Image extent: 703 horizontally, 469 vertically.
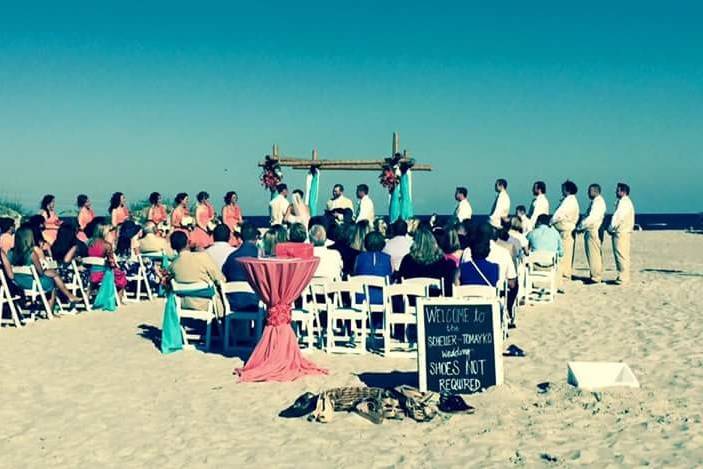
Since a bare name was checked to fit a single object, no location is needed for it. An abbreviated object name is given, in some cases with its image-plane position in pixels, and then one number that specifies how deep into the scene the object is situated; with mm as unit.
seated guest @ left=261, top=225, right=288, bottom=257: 8602
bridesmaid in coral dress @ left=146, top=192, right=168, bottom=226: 14134
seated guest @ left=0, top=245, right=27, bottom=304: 9562
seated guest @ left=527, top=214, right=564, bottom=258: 12148
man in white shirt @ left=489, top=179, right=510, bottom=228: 14133
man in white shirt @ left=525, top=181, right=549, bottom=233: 13812
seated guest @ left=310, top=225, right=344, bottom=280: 8727
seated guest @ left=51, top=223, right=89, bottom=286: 10836
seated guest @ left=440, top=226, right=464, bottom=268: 8469
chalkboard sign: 6312
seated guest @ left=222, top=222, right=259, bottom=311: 8328
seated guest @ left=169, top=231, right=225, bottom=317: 8211
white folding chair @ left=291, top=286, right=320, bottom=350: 7971
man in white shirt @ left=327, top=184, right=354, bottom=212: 14712
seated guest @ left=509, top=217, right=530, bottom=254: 11584
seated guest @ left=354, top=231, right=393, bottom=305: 8320
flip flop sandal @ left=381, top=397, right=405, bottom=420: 5699
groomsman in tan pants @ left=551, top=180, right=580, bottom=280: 13828
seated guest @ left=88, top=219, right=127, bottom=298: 10945
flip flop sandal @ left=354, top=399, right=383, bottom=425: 5625
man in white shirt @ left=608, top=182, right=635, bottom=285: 13820
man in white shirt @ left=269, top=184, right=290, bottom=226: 15344
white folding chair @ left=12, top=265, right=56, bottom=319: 9883
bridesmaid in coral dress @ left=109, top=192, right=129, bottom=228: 13352
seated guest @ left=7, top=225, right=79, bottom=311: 9812
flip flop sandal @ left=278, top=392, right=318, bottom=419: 5832
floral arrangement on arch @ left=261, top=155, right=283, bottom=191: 17016
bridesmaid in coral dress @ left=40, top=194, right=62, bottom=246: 12156
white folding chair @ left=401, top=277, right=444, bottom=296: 7571
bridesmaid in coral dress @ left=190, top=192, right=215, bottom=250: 14688
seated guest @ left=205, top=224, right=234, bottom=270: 9109
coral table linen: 6910
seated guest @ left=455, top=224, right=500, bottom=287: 8055
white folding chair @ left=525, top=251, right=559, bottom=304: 11477
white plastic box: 6367
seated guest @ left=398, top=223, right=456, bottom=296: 8172
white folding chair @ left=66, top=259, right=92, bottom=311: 10870
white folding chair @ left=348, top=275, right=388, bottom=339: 7820
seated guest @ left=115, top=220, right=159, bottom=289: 12568
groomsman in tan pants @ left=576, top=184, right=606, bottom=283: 13828
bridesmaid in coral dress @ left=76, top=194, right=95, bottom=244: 13164
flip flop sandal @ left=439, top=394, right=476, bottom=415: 5805
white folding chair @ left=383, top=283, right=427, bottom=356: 7426
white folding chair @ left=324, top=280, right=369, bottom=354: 7922
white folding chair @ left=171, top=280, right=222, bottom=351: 8195
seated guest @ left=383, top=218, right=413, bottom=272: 9266
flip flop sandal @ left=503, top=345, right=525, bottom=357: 7820
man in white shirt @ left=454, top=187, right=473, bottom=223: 14125
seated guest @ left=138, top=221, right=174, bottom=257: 12383
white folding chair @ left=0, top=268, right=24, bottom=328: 9633
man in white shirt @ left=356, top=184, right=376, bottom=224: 14174
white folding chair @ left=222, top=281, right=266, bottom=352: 7832
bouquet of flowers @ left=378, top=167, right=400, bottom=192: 16688
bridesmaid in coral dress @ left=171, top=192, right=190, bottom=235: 14224
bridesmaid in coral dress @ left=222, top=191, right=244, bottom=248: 14734
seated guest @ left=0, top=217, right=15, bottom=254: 10070
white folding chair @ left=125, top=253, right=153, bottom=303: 12102
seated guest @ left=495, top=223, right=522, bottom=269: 9852
